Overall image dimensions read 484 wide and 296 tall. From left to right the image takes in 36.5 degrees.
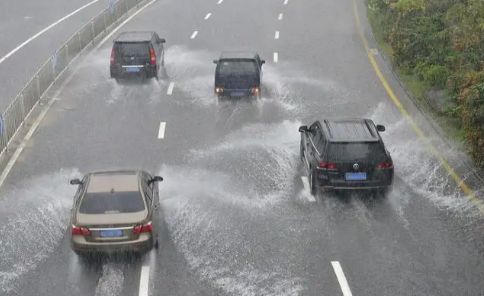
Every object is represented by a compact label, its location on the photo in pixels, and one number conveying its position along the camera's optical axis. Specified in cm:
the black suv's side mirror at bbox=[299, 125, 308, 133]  2086
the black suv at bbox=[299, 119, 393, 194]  1845
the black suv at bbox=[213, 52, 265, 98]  2780
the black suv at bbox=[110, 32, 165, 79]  2989
